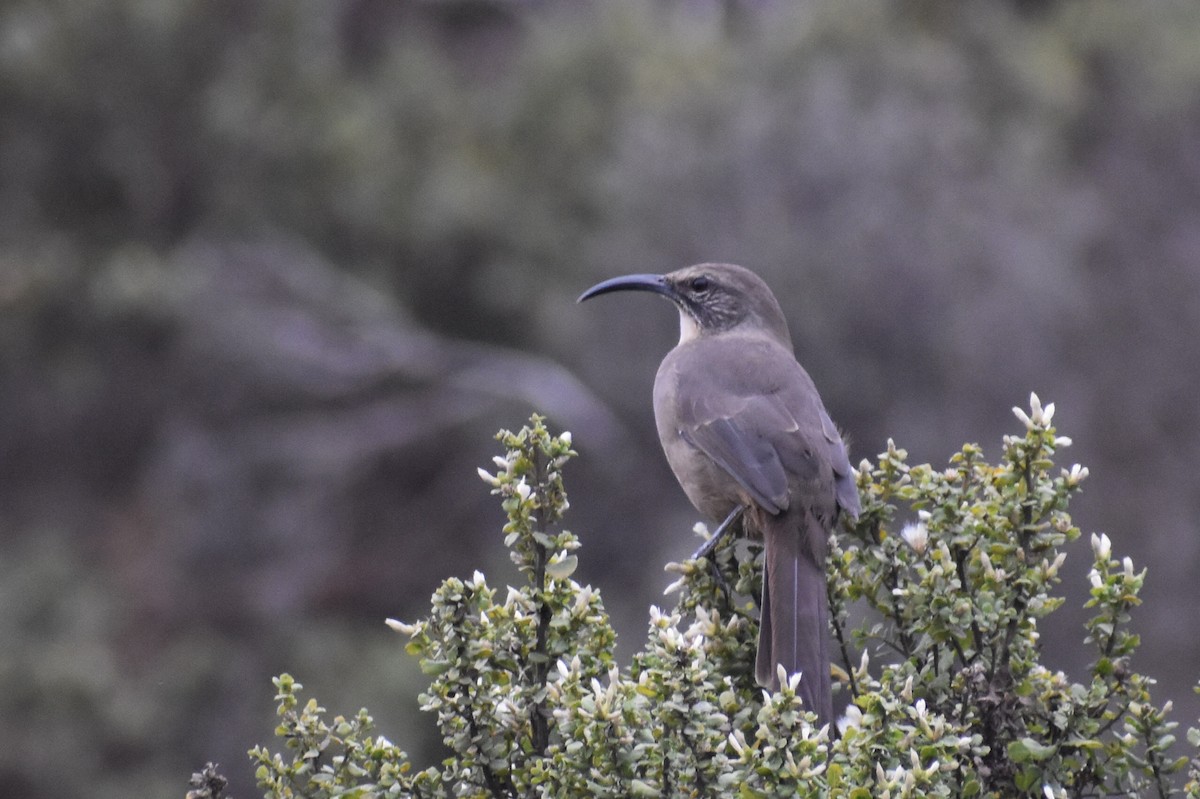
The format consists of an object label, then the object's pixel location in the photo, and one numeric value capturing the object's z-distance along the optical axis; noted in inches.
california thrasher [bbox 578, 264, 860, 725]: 313.1
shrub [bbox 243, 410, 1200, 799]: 235.0
